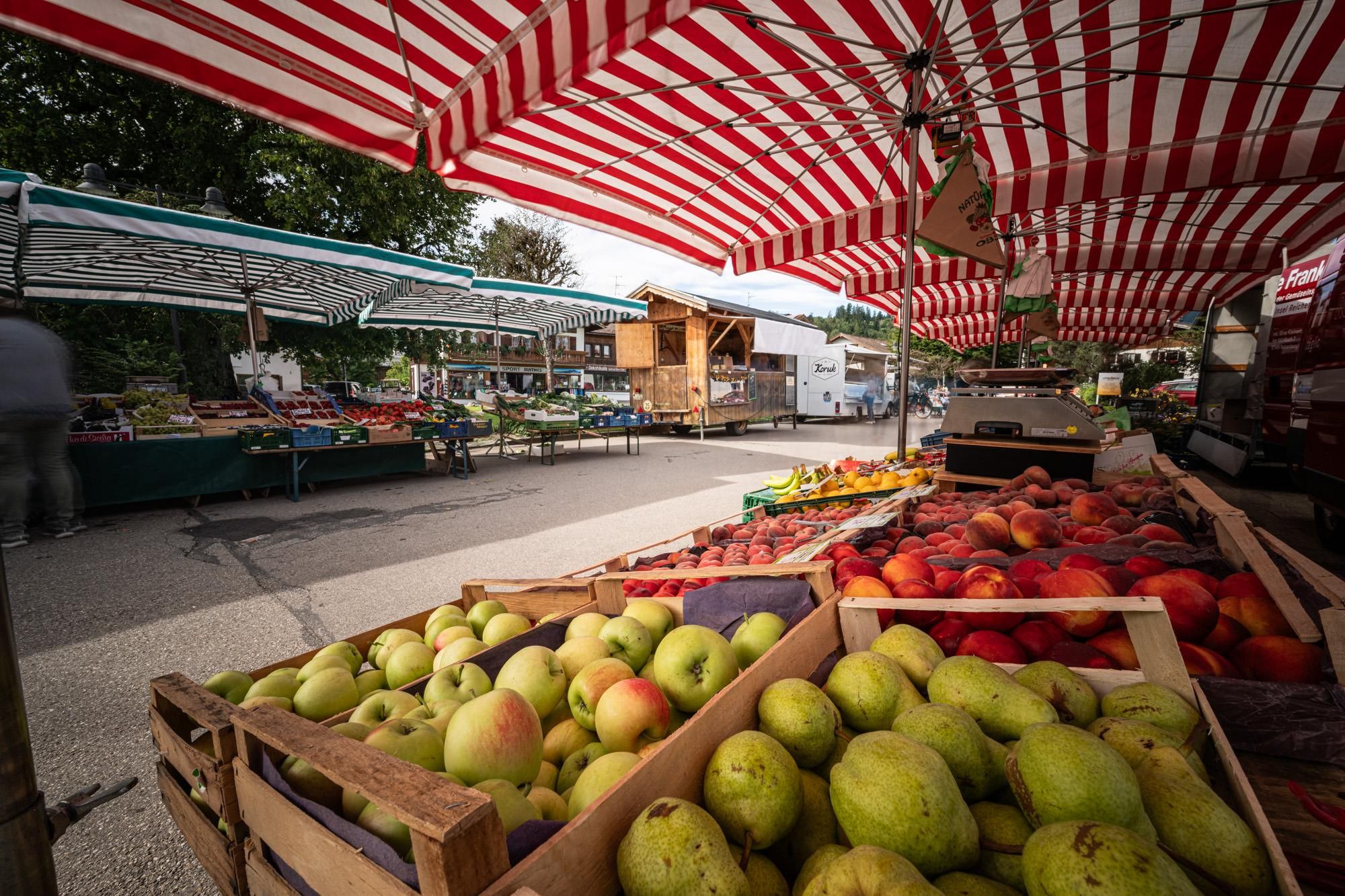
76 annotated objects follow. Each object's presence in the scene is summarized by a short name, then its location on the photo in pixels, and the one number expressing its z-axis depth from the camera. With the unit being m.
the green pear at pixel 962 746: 0.37
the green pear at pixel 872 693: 0.44
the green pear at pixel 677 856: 0.29
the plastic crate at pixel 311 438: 6.00
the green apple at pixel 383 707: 0.50
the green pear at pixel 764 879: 0.34
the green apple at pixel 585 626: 0.66
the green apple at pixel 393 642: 0.70
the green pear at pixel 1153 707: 0.40
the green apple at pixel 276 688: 0.57
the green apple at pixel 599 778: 0.39
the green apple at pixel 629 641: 0.58
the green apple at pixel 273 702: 0.51
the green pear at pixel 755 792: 0.34
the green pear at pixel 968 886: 0.30
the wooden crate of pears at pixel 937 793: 0.29
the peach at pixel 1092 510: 0.90
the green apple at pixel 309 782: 0.39
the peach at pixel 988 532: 0.81
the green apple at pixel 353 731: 0.44
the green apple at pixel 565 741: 0.49
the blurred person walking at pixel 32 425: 3.07
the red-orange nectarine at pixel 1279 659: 0.46
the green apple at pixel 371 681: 0.63
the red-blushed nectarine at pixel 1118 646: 0.50
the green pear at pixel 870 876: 0.27
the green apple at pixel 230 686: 0.58
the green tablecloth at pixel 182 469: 5.05
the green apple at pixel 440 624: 0.75
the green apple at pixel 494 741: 0.40
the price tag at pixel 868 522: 0.94
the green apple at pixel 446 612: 0.78
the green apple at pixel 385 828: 0.36
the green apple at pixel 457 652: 0.63
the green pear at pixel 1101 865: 0.25
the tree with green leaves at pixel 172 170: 9.37
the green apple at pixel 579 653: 0.57
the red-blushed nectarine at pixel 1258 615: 0.52
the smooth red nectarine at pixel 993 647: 0.52
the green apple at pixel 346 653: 0.66
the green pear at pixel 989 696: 0.41
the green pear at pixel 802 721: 0.41
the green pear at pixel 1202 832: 0.29
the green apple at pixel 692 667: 0.49
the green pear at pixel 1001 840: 0.33
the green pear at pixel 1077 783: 0.31
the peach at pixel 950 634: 0.56
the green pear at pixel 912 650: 0.49
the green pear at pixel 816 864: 0.33
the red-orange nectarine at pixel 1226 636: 0.53
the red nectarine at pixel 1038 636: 0.54
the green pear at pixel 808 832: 0.38
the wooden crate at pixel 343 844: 0.25
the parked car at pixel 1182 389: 12.48
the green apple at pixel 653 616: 0.64
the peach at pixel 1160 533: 0.74
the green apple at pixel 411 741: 0.41
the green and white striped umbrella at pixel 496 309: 8.67
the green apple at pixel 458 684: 0.52
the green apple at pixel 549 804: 0.40
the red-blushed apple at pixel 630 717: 0.45
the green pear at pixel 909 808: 0.31
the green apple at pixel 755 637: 0.54
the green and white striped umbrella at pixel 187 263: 4.59
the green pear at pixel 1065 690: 0.44
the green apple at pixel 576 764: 0.45
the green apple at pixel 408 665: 0.64
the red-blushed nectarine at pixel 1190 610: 0.54
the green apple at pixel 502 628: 0.70
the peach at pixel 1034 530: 0.79
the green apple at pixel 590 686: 0.49
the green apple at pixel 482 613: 0.76
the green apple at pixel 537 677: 0.51
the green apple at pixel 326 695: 0.55
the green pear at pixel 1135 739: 0.37
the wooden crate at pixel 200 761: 0.42
